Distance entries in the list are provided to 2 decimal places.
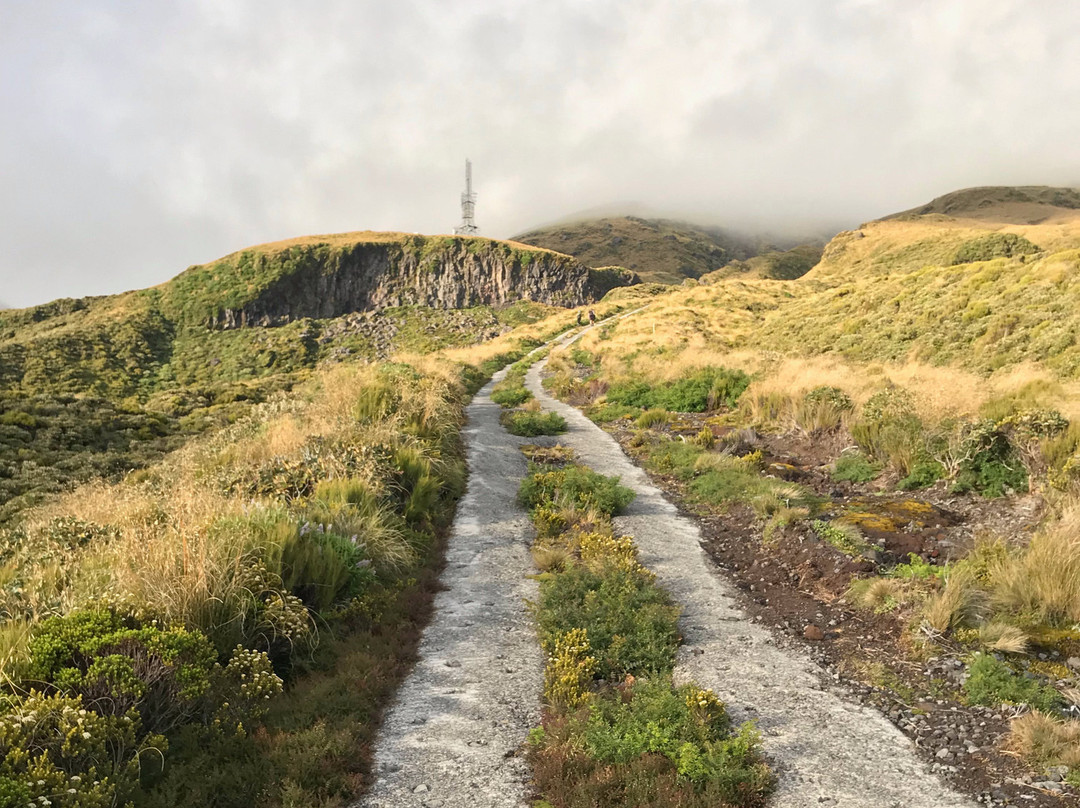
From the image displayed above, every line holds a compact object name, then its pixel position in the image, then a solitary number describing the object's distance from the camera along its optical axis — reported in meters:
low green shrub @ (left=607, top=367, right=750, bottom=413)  20.33
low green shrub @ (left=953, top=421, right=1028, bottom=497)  9.60
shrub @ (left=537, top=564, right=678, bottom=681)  5.64
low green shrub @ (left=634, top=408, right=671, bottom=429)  18.33
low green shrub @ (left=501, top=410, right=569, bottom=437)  17.38
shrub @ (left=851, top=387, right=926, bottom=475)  11.37
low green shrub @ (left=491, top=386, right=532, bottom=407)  23.09
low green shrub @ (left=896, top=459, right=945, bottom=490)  10.62
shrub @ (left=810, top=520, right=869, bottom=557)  8.02
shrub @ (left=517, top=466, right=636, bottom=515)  10.72
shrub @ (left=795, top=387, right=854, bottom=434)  14.45
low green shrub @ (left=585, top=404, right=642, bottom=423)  20.44
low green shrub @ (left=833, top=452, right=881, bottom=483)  11.74
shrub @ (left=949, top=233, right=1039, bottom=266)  60.25
